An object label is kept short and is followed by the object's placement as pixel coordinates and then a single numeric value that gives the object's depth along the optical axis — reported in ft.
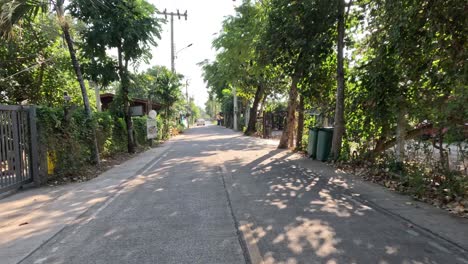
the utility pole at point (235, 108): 139.50
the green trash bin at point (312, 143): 44.88
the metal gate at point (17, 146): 26.13
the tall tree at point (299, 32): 39.01
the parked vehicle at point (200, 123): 321.69
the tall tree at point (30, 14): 29.58
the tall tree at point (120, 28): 42.39
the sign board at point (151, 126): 69.87
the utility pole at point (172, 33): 116.86
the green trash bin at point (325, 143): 42.47
